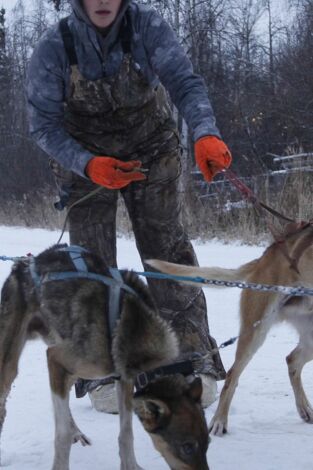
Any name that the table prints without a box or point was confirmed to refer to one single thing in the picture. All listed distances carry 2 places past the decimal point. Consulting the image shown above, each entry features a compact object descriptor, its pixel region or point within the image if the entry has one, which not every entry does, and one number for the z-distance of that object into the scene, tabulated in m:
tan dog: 3.37
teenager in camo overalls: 3.16
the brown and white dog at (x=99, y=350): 2.38
